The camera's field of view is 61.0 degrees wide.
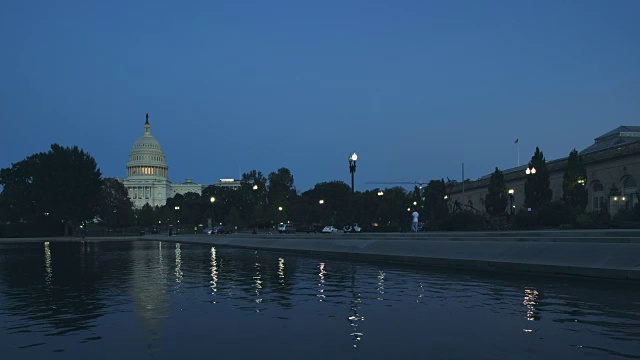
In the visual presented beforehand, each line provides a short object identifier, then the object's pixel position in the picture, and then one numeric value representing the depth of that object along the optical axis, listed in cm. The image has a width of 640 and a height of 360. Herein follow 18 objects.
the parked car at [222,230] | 8791
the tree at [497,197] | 6378
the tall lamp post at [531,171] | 5330
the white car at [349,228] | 6401
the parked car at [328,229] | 6975
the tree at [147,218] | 16000
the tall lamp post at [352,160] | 4144
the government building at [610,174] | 4988
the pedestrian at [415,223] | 4109
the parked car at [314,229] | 7781
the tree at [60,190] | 9944
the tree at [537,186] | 5466
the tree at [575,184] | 5062
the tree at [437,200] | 6575
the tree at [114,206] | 12638
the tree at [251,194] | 10962
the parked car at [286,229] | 7775
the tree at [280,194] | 10862
